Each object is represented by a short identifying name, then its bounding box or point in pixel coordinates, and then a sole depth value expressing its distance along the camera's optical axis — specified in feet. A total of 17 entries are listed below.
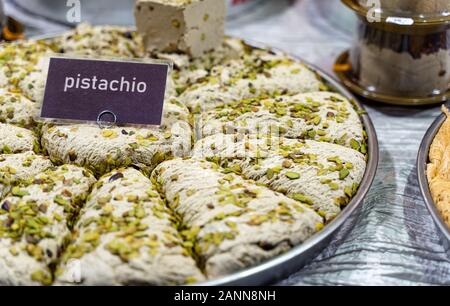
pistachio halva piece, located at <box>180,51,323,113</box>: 2.25
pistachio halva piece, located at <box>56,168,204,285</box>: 1.71
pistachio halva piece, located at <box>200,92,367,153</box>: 2.10
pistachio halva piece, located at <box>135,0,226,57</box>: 2.29
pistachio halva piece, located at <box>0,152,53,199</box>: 1.95
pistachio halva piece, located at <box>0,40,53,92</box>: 2.28
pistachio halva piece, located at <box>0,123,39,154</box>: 2.06
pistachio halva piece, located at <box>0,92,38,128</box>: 2.16
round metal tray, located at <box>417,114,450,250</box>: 1.83
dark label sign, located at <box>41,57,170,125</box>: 2.08
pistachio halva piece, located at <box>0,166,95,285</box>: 1.74
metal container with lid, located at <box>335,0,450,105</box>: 2.22
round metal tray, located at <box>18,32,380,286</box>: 1.73
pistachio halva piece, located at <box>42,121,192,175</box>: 2.02
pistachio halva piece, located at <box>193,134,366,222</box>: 1.91
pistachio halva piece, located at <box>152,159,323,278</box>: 1.75
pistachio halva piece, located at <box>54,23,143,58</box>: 2.41
